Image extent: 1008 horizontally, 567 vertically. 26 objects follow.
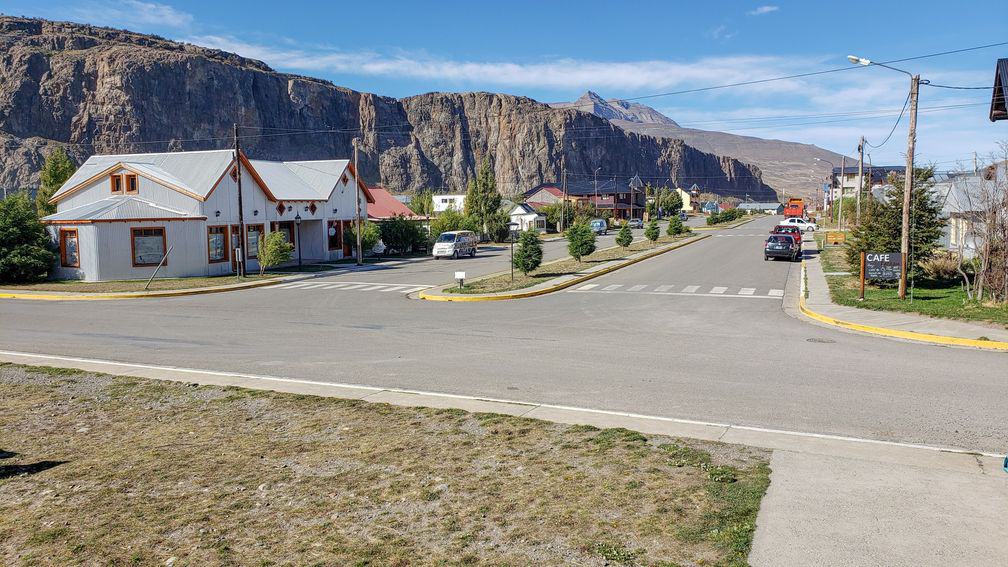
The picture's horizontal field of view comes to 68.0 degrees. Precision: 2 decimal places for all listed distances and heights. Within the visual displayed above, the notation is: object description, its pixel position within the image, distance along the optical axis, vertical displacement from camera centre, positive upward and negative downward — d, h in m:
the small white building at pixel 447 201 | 104.19 +3.89
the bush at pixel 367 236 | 46.28 -0.44
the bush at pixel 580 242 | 36.75 -0.74
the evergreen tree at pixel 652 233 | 53.73 -0.49
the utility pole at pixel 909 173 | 21.56 +1.46
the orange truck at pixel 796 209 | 107.19 +2.29
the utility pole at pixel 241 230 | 33.97 +0.01
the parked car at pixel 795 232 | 41.21 -0.44
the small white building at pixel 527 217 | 88.51 +1.24
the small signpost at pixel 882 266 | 22.25 -1.28
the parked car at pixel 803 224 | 76.62 +0.02
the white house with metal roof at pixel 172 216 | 32.56 +0.73
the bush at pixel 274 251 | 33.81 -0.97
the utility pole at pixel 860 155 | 47.94 +4.44
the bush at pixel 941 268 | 25.58 -1.54
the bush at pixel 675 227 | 63.53 -0.10
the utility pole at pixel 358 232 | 42.31 -0.17
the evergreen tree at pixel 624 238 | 46.50 -0.72
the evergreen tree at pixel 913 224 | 24.03 +0.00
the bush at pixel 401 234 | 49.47 -0.35
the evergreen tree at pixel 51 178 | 53.14 +3.88
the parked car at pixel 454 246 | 45.69 -1.08
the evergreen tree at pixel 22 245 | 30.44 -0.52
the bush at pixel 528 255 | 30.53 -1.12
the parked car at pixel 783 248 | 40.09 -1.24
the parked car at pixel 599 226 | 81.05 +0.08
